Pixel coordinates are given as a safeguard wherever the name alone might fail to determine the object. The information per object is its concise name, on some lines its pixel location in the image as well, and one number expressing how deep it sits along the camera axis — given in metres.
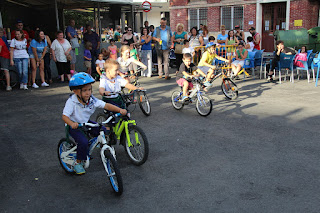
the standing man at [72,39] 14.90
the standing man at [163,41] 14.03
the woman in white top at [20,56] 12.26
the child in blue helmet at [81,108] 4.44
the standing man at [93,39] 15.55
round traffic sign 19.82
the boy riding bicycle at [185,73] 8.62
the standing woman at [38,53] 12.94
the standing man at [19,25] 12.54
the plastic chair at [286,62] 12.42
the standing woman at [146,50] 14.72
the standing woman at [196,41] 15.05
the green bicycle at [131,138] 5.25
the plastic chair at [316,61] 11.50
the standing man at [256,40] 15.79
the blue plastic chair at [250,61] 13.71
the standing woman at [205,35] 17.14
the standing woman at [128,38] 15.10
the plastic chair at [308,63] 12.19
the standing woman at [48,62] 13.70
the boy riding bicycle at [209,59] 9.80
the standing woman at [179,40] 14.05
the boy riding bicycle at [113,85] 6.30
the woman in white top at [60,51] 13.61
